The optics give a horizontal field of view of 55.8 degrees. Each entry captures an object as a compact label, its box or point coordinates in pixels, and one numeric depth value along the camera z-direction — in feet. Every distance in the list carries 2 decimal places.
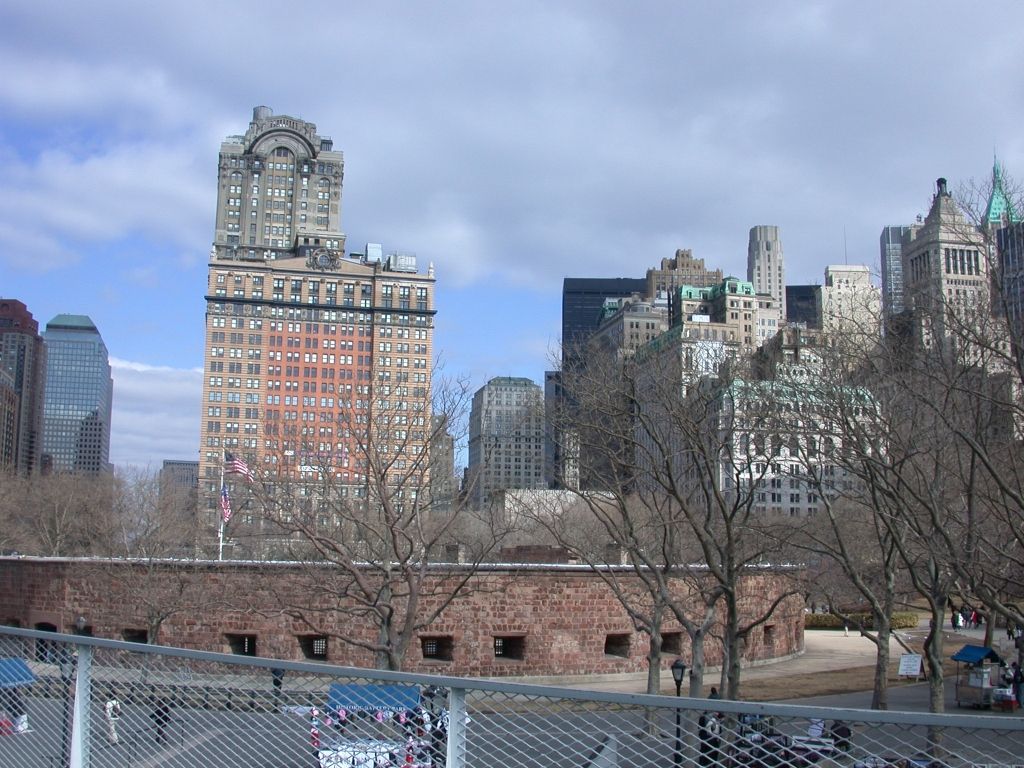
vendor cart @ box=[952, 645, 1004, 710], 87.92
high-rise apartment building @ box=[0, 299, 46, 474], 639.19
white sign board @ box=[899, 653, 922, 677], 69.56
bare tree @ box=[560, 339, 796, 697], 60.91
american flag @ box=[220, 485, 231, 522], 105.29
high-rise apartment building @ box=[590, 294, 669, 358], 484.74
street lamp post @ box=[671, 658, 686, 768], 65.41
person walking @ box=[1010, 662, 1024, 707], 90.68
